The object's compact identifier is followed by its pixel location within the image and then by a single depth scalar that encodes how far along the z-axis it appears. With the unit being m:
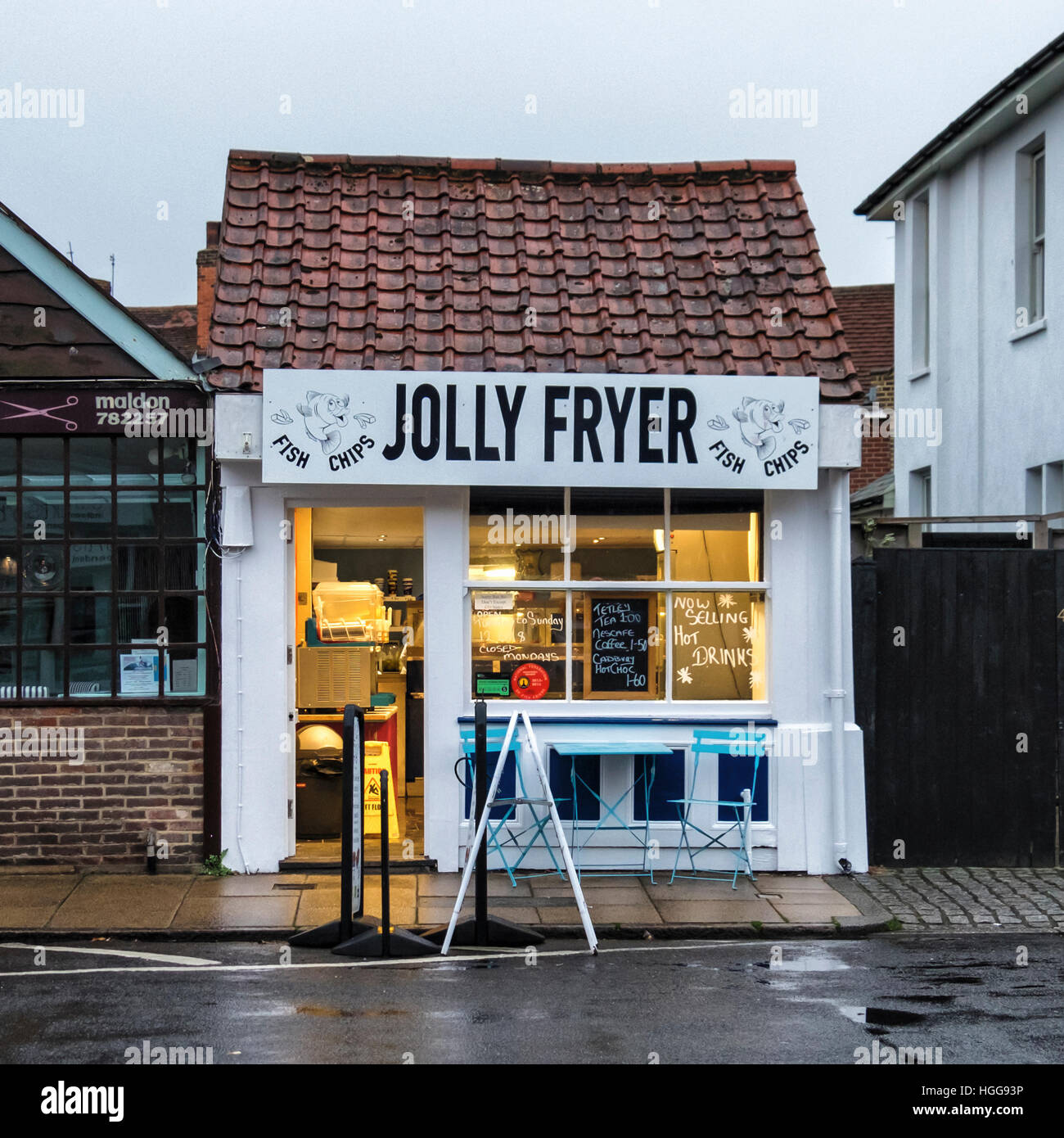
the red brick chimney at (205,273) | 21.36
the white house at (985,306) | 14.13
